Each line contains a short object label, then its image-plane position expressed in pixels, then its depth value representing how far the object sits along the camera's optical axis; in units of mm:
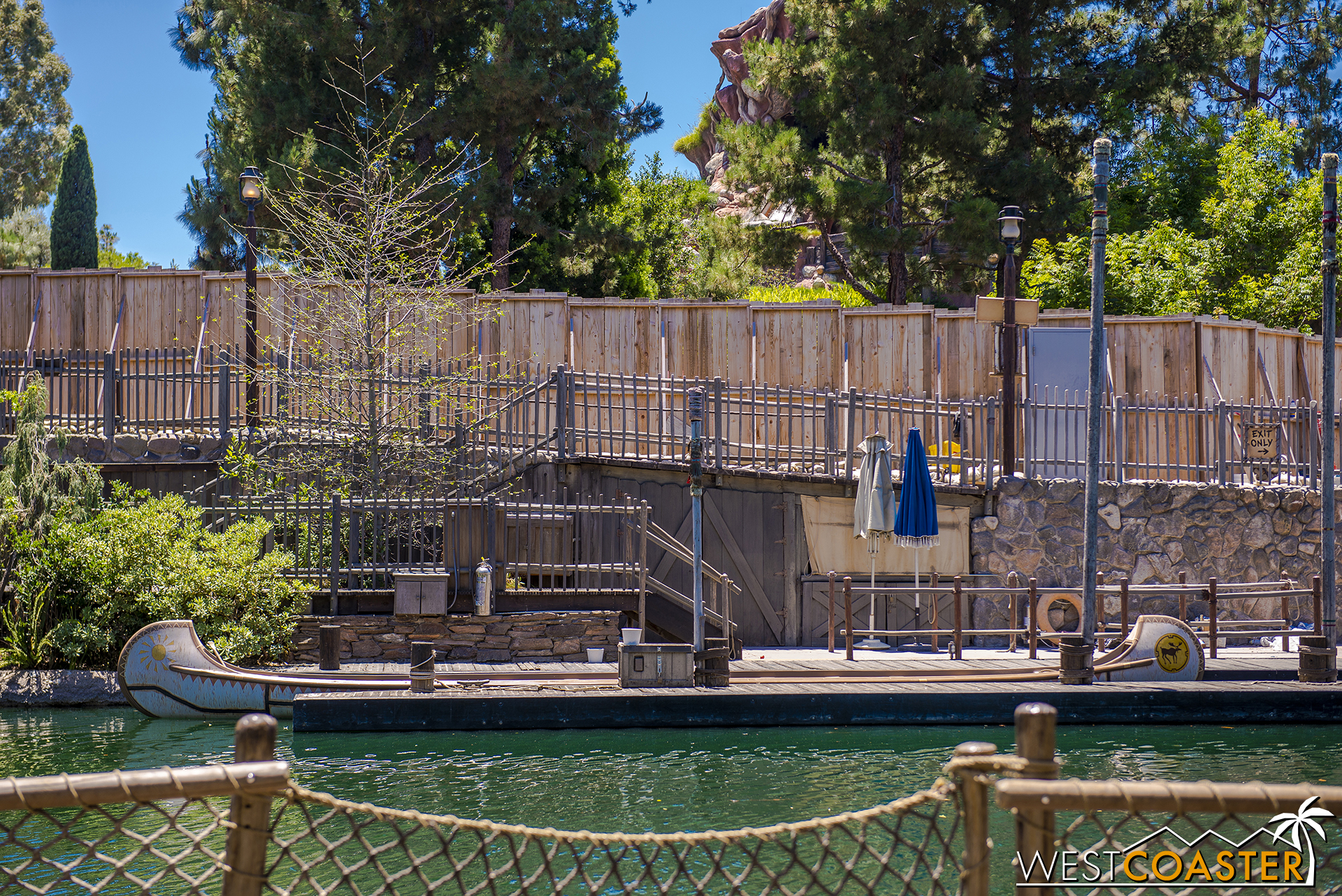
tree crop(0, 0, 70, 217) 44250
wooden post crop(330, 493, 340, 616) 13871
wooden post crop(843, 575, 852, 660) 13352
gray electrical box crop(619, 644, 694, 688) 11414
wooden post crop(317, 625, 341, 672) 12172
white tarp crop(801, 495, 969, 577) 16766
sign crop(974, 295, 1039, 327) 16172
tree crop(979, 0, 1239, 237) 24328
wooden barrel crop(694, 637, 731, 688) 11523
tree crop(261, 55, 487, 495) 16453
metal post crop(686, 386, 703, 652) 11703
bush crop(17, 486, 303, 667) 12586
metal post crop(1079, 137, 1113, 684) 11734
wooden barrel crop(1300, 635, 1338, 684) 11852
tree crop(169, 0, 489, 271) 23250
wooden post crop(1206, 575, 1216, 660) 12844
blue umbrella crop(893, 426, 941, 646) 14812
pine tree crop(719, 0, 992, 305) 23438
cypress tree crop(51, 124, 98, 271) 28062
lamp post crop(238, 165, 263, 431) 16297
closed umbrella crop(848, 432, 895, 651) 14820
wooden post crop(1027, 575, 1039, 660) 13148
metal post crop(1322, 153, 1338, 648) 11969
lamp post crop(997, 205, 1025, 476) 15952
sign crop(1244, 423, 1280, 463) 17000
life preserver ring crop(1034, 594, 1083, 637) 14569
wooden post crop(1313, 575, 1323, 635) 12422
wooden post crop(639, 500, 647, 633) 13922
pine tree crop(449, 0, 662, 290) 23750
